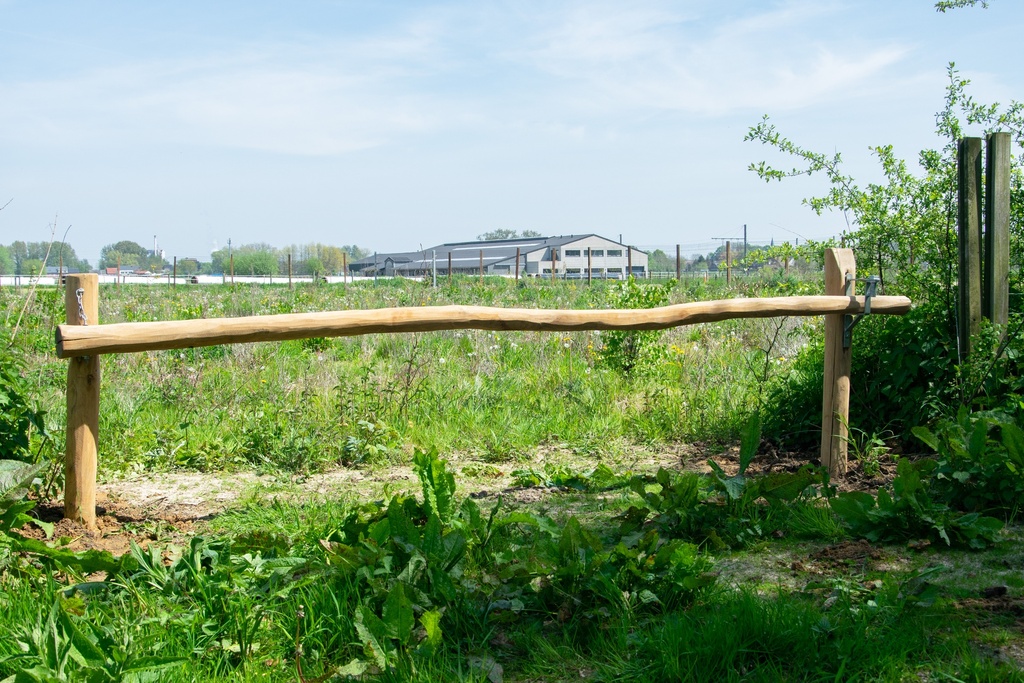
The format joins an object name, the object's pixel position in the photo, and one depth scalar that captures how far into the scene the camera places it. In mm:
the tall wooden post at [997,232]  4695
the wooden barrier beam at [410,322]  3486
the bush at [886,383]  4855
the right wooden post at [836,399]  4680
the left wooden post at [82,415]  3623
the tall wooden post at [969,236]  4707
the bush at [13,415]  3562
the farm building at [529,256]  58688
